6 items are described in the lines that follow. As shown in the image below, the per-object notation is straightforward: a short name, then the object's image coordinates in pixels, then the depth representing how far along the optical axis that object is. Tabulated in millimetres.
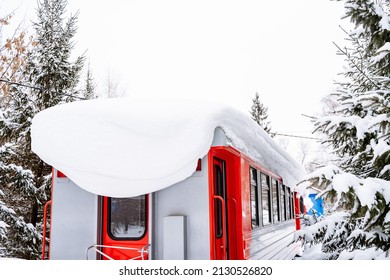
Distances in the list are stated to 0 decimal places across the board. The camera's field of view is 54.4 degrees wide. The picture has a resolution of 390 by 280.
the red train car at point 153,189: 4418
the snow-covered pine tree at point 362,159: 3445
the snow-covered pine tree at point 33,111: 11312
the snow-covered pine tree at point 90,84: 17859
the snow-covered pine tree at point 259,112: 31453
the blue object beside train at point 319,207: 18388
